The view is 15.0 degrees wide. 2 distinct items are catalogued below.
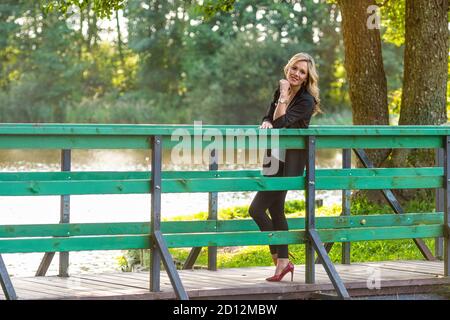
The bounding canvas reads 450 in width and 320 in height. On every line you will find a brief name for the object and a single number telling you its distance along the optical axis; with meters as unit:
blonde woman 12.52
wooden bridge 11.26
